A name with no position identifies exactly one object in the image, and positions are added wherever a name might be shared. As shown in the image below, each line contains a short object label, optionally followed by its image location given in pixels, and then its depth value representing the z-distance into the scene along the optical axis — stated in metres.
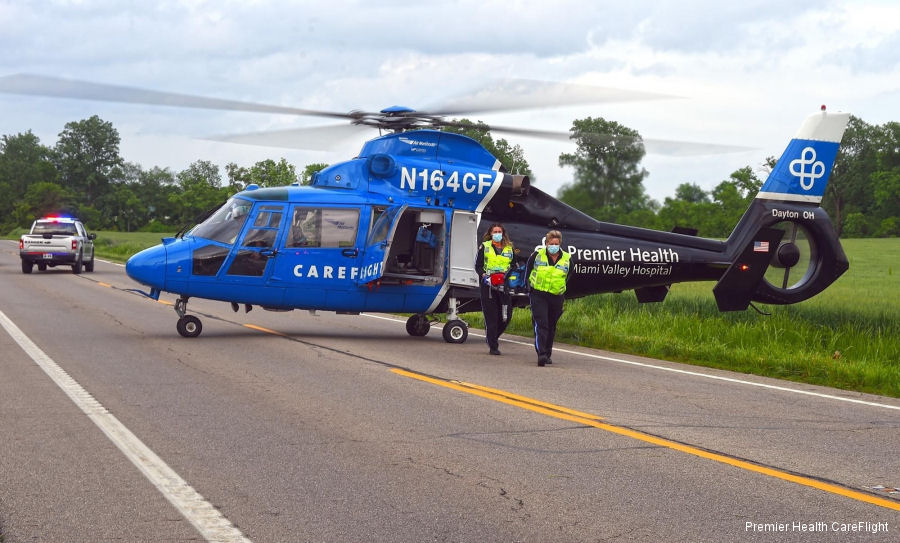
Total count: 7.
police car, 35.00
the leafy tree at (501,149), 26.04
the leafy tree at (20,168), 148.00
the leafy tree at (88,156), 156.38
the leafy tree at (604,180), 26.89
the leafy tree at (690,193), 78.41
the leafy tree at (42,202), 133.88
